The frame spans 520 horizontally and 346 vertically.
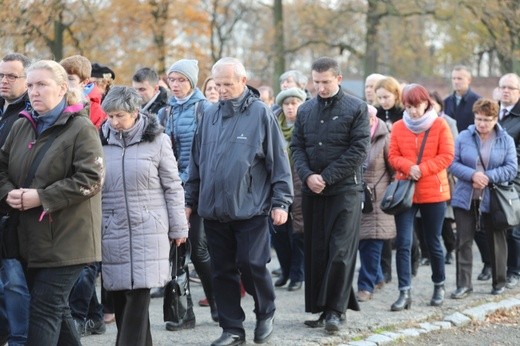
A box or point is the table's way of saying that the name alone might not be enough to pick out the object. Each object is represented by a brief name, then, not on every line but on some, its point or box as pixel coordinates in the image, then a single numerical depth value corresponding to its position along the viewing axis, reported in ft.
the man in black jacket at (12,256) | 32.50
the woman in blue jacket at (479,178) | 53.04
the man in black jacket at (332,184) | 42.85
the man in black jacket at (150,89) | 50.28
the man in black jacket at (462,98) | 69.55
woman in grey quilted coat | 34.54
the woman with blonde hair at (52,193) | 31.28
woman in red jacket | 49.31
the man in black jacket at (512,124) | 57.31
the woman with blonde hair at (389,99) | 56.30
